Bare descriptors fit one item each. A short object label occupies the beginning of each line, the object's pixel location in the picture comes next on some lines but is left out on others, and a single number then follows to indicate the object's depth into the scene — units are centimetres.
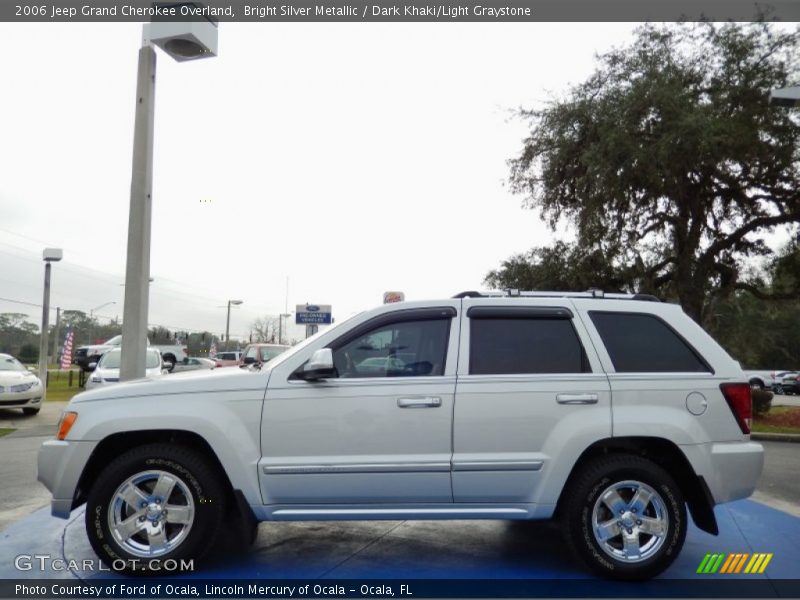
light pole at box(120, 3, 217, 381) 730
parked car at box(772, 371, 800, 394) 3997
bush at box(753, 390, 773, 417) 1683
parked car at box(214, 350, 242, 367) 4394
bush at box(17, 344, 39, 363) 6699
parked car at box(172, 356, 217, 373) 3645
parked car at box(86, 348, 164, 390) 1767
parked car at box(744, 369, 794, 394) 3937
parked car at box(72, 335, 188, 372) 2759
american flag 3403
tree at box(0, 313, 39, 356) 7238
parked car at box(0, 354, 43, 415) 1533
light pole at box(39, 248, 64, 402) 2233
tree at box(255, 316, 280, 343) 9917
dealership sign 2364
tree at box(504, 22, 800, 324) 1524
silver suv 464
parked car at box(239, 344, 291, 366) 1997
